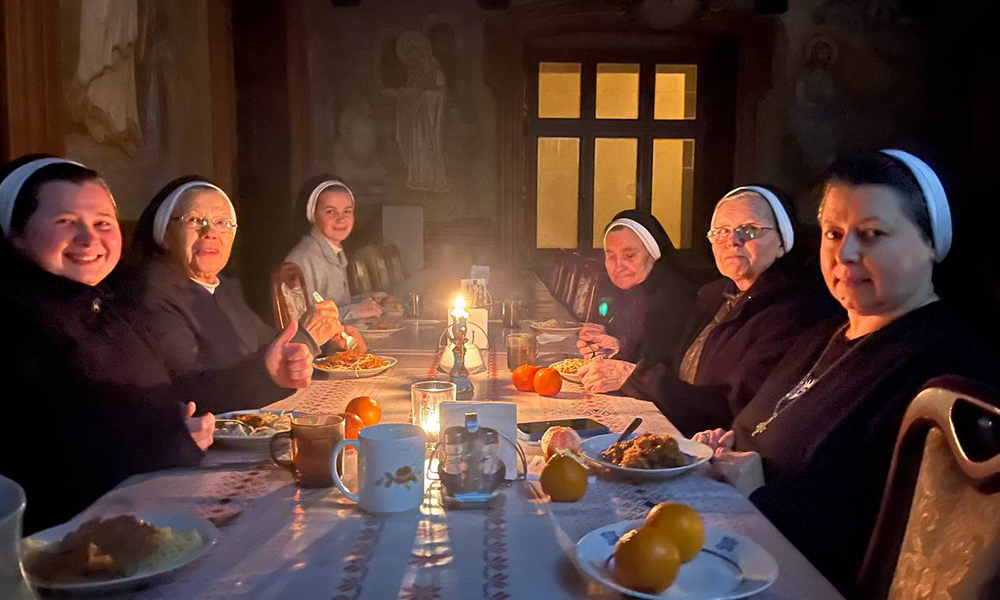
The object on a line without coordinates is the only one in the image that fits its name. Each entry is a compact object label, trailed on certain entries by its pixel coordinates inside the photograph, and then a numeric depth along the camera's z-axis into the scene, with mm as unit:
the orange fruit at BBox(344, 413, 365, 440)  1802
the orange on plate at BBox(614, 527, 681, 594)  1116
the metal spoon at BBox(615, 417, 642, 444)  1838
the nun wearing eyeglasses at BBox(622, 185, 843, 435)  2594
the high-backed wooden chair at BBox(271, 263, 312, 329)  3871
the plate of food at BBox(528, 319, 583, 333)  3820
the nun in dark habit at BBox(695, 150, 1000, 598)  1615
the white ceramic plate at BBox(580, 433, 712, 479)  1643
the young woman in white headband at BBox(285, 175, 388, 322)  4727
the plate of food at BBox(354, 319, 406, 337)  3629
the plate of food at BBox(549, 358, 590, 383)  2720
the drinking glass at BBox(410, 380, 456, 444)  1933
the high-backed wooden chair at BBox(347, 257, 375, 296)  5578
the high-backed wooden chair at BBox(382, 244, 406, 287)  6738
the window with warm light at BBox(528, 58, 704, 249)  7773
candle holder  2506
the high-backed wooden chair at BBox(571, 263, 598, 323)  4598
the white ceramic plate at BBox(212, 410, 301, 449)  1868
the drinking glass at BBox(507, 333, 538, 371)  2832
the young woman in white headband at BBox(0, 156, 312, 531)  1789
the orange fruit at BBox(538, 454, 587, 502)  1527
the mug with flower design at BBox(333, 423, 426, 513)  1432
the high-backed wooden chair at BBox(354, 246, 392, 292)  6134
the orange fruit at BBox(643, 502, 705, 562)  1207
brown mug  1592
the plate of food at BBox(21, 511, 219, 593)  1130
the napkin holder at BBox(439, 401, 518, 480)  1630
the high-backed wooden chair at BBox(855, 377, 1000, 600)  1132
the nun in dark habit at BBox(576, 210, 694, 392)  3875
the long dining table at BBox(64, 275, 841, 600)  1168
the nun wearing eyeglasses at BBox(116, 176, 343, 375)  2787
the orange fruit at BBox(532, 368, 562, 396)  2434
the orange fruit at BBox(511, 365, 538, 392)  2518
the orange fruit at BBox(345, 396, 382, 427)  1896
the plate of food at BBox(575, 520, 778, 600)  1135
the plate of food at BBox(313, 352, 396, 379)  2744
